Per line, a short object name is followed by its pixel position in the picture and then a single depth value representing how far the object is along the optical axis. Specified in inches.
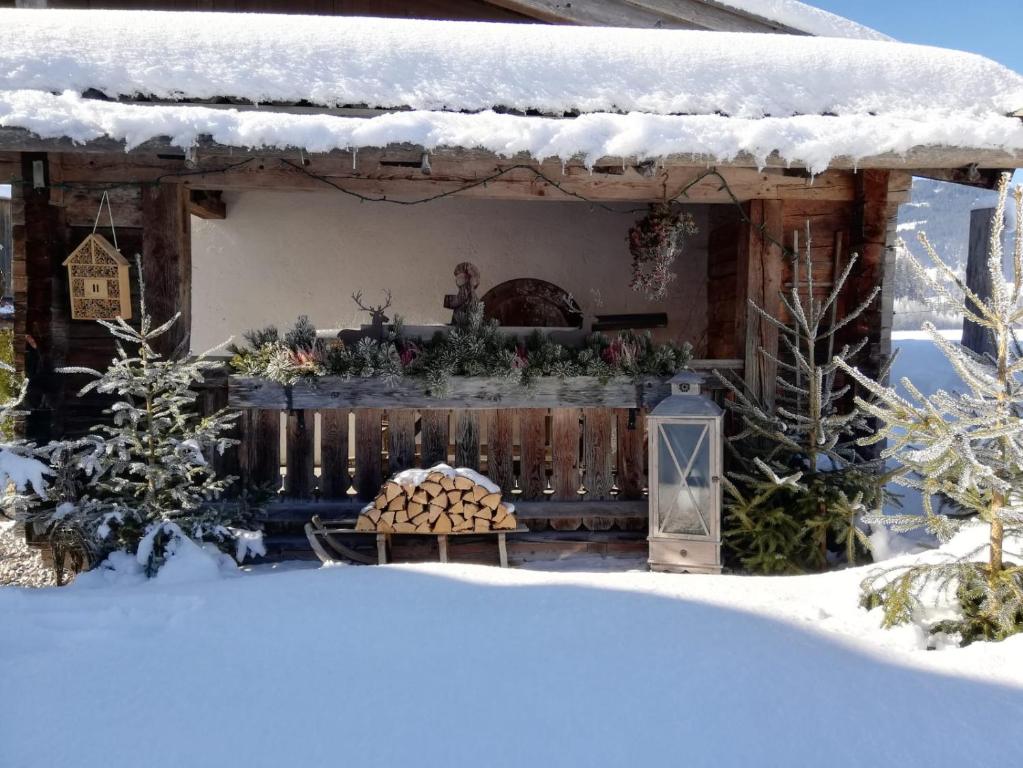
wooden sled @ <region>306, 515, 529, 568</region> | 211.3
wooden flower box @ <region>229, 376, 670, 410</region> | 219.8
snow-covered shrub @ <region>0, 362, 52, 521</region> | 170.9
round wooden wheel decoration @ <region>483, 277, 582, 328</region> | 345.7
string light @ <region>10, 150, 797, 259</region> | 213.6
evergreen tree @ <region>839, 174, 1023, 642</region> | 131.4
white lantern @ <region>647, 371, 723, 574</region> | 196.2
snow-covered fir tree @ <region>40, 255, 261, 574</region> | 187.0
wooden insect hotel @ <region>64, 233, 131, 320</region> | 210.5
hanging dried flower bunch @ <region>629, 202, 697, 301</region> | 234.7
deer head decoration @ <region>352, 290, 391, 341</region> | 237.5
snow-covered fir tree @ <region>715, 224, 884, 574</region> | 204.5
